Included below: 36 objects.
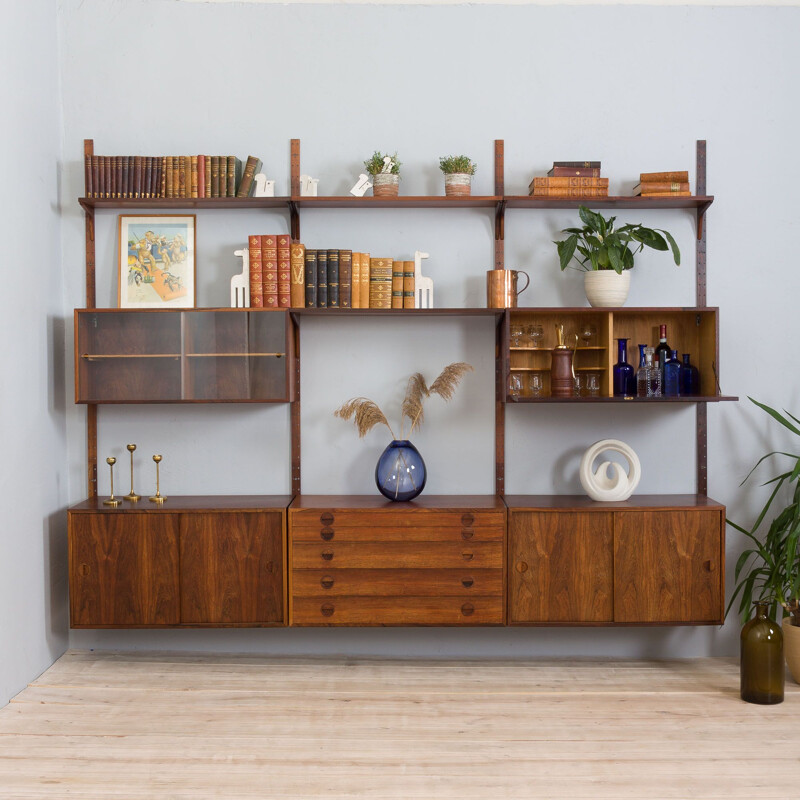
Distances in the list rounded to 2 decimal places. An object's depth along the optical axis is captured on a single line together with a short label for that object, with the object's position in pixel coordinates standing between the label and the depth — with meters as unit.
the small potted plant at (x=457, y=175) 3.57
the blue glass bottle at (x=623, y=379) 3.57
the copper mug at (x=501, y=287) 3.54
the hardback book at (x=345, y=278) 3.52
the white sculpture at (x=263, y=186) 3.61
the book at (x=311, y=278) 3.52
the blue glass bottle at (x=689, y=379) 3.60
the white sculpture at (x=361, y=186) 3.59
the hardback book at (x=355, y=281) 3.52
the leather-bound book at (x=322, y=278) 3.52
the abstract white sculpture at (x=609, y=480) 3.53
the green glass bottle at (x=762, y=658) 3.06
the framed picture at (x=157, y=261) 3.71
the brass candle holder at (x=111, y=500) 3.53
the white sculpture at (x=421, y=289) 3.58
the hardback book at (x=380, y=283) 3.54
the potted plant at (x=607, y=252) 3.48
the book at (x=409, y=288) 3.57
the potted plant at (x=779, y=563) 3.33
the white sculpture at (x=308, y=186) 3.62
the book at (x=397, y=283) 3.56
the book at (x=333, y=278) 3.52
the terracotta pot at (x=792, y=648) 3.32
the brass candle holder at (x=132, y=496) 3.58
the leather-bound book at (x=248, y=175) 3.58
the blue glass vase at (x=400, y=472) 3.53
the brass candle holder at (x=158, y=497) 3.55
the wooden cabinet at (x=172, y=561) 3.42
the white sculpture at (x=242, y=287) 3.57
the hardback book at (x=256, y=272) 3.51
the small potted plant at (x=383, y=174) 3.57
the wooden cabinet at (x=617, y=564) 3.41
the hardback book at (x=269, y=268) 3.51
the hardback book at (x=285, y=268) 3.52
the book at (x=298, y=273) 3.52
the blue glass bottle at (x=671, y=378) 3.56
